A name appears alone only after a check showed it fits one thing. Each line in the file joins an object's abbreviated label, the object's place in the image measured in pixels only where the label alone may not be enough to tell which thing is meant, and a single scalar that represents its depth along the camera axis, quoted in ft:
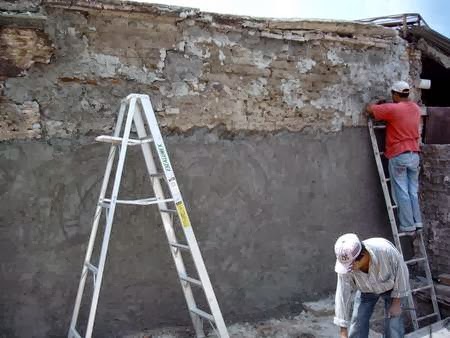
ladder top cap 11.31
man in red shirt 16.87
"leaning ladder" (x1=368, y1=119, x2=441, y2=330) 17.28
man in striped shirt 10.25
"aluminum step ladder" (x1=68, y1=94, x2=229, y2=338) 11.18
